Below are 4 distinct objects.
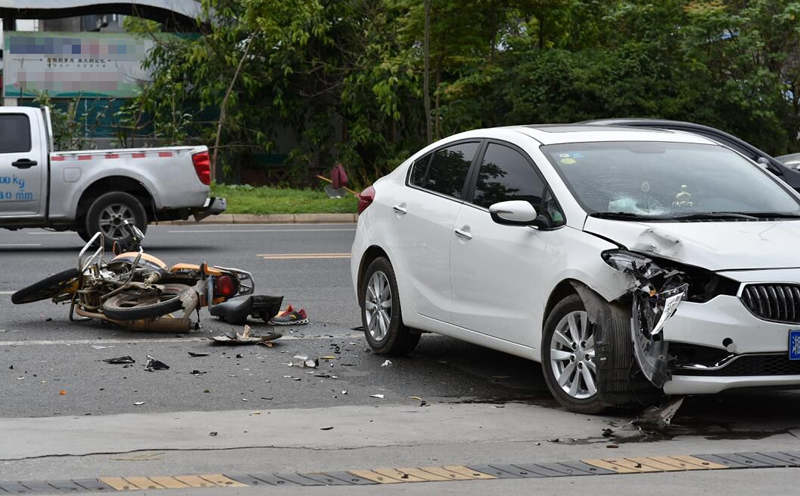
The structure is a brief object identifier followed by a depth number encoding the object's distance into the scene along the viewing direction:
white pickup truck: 30.00
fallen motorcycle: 18.18
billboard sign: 60.50
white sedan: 12.16
